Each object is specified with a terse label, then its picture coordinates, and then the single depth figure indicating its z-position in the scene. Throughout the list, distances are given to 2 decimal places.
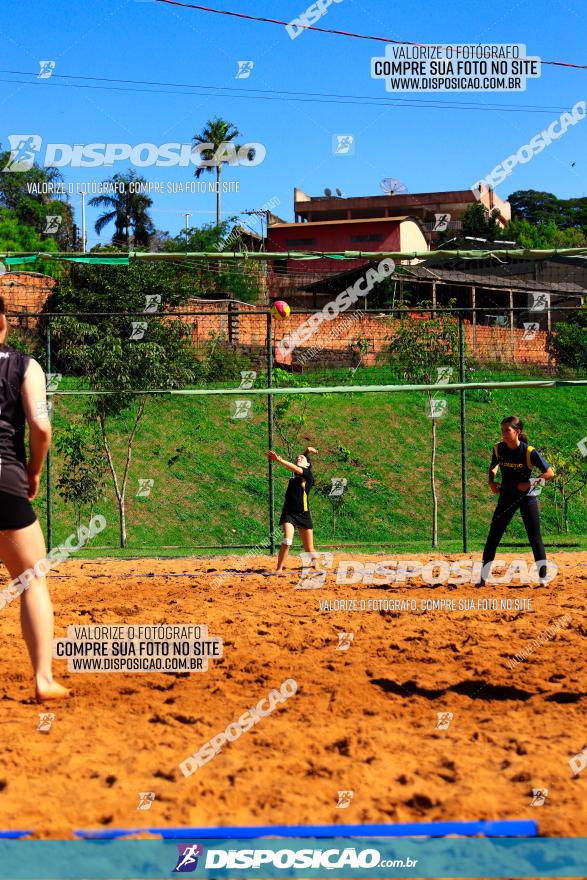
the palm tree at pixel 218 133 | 58.09
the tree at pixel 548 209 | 100.69
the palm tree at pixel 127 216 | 61.40
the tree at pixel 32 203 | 56.16
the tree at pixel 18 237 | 46.50
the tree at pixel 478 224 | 72.18
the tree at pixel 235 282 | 42.19
